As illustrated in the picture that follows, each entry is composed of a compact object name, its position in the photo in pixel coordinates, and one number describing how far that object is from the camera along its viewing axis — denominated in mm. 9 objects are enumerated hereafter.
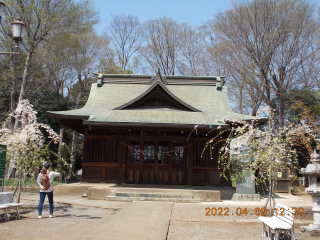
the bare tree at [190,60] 33875
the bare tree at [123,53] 37328
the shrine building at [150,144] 13898
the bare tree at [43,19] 20953
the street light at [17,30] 7543
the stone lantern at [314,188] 6943
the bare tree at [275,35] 21250
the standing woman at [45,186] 8508
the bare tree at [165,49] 35812
